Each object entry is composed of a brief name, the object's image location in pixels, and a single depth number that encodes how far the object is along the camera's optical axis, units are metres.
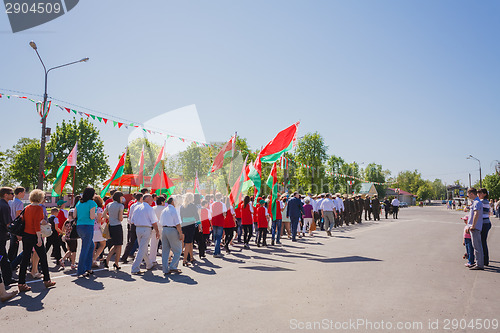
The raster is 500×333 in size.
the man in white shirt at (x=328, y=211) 15.74
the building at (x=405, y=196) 118.56
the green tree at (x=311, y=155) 51.10
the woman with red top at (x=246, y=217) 11.83
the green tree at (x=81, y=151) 40.50
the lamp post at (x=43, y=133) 18.50
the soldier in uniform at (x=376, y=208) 26.70
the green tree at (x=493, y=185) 72.31
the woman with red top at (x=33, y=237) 6.29
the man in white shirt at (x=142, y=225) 7.74
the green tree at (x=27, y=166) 50.53
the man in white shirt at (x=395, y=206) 30.27
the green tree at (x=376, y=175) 100.62
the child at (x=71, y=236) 8.30
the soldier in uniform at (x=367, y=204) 26.47
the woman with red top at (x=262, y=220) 12.21
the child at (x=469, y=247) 8.12
